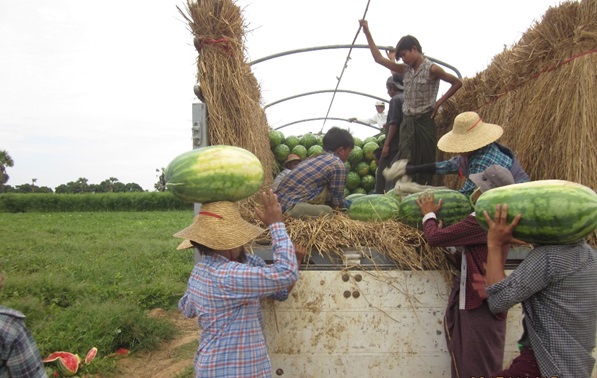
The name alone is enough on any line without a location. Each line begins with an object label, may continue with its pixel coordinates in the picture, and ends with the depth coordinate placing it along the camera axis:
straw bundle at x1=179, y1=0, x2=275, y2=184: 3.95
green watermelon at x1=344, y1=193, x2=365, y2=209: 4.87
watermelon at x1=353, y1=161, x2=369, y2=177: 8.23
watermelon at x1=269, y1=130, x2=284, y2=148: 7.67
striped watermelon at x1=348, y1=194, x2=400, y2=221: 3.99
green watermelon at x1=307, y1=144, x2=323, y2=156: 8.03
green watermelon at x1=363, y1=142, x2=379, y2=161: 8.14
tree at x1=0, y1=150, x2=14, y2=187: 69.88
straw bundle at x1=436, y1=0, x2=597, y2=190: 3.56
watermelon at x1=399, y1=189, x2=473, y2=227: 3.62
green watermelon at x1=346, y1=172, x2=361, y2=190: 8.11
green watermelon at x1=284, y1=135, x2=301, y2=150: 7.97
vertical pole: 3.75
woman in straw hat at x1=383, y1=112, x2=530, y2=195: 3.54
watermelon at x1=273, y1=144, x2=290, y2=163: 7.67
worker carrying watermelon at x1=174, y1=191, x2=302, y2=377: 2.48
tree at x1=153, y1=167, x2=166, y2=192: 63.17
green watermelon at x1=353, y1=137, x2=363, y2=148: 8.37
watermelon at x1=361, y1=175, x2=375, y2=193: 8.14
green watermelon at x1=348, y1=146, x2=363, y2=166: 8.20
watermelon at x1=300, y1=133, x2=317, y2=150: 8.28
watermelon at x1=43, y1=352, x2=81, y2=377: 4.97
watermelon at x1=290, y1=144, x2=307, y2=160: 7.82
